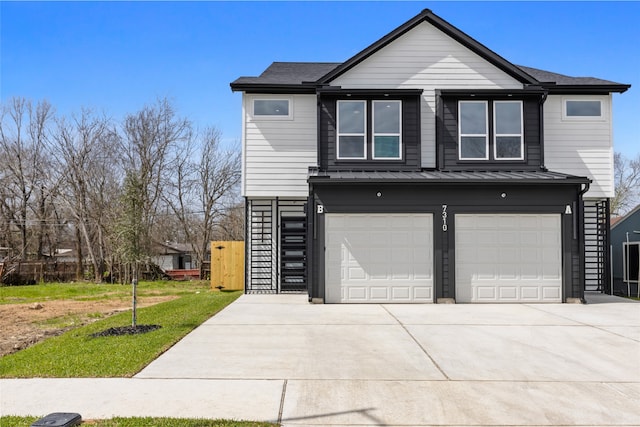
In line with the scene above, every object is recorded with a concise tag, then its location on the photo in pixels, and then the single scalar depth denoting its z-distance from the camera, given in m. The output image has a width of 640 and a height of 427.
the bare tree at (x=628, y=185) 41.12
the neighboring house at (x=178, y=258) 44.47
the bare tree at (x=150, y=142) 30.22
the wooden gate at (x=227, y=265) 18.61
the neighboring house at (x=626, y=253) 18.62
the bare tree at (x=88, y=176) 28.34
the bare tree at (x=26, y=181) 30.45
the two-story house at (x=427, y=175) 13.28
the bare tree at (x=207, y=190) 33.09
